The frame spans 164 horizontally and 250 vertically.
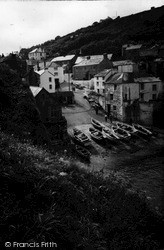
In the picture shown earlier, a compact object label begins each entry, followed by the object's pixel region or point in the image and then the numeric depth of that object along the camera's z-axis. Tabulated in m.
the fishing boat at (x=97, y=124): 39.12
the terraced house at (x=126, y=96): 43.47
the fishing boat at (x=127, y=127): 37.20
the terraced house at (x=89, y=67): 76.44
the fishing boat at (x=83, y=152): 28.42
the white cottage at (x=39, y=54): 124.12
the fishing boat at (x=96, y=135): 34.24
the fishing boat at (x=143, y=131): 36.84
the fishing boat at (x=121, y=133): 35.29
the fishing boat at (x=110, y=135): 34.78
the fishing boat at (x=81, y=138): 32.70
